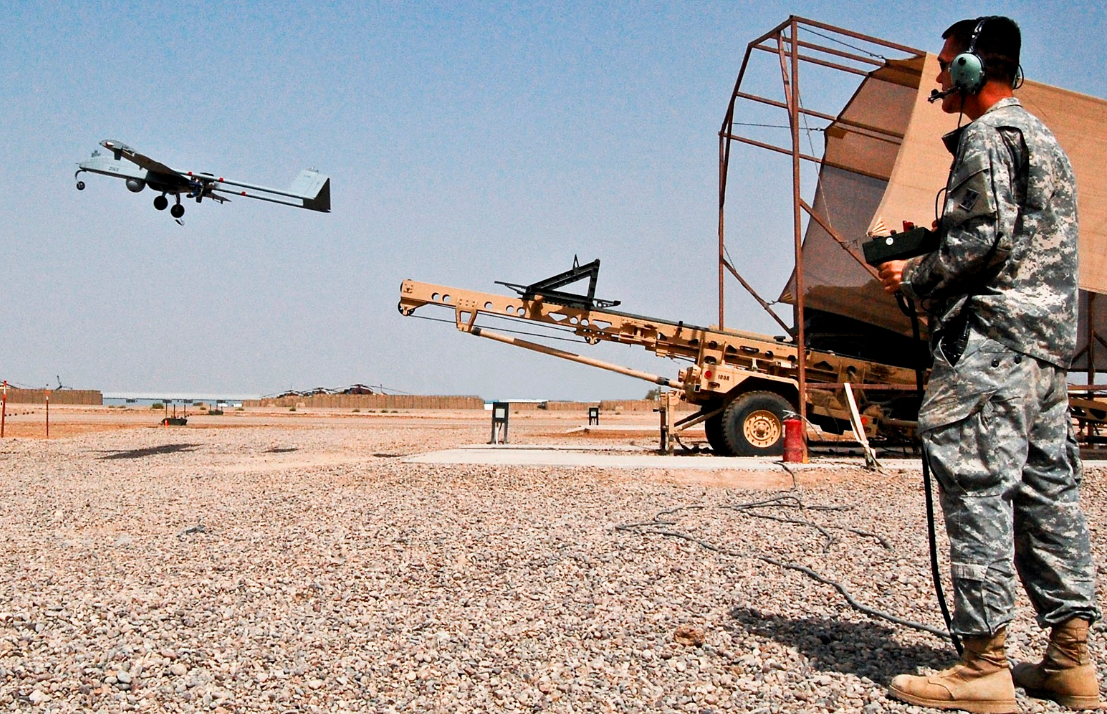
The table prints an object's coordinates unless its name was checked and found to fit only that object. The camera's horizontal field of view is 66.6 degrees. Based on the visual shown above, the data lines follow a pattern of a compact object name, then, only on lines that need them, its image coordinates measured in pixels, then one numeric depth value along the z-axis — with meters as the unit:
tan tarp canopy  11.36
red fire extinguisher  11.02
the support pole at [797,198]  11.97
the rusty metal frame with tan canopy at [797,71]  12.00
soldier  2.54
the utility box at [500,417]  16.64
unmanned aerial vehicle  21.14
